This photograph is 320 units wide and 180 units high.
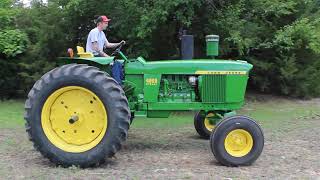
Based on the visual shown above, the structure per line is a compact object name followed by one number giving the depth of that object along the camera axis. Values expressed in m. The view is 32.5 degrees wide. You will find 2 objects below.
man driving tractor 8.31
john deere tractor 6.76
